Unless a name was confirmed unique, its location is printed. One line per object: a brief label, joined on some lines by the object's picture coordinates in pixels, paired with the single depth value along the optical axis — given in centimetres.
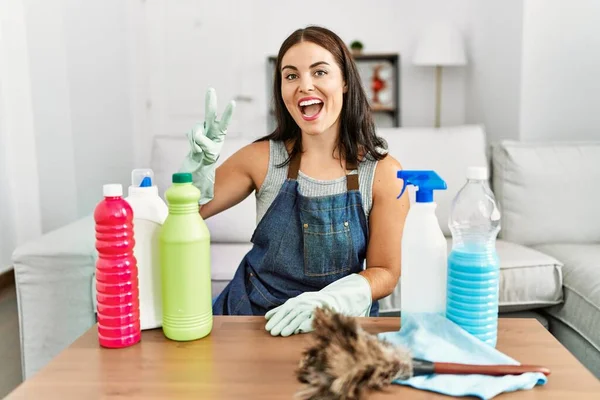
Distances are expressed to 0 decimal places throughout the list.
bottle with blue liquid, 81
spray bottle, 83
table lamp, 348
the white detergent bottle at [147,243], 88
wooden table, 72
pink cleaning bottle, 82
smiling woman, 117
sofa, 173
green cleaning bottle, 84
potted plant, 381
